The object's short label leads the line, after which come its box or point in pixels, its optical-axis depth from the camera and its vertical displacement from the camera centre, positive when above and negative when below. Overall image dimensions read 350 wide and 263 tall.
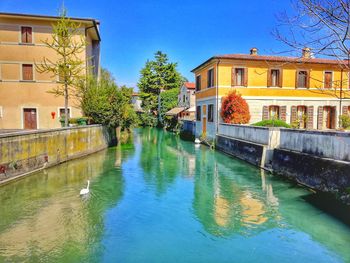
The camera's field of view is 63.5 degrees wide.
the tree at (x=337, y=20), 3.75 +1.40
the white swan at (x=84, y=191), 9.44 -2.40
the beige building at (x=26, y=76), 21.36 +3.28
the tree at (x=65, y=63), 17.80 +3.77
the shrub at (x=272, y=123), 18.19 -0.19
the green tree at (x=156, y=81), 52.22 +7.24
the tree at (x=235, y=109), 20.45 +0.82
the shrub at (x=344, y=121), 19.09 -0.03
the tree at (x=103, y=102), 20.42 +1.35
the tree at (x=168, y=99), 50.56 +3.73
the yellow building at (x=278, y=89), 21.45 +2.38
